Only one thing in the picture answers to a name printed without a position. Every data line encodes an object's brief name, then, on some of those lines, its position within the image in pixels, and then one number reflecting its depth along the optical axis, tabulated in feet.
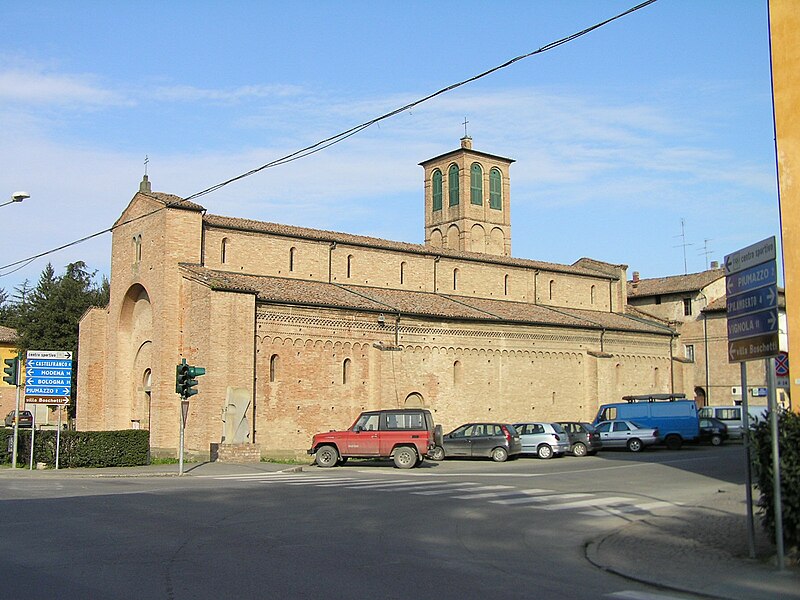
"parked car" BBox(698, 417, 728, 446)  124.98
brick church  99.60
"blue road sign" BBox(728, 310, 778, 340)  31.27
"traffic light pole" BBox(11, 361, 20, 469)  84.64
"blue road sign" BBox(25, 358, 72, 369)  85.15
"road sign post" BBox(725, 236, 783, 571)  30.99
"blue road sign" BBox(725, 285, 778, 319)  31.40
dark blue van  119.96
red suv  85.92
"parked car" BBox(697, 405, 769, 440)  129.39
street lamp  73.31
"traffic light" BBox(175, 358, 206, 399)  79.25
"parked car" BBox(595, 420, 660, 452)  115.85
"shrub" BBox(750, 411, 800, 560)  30.53
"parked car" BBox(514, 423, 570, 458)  101.86
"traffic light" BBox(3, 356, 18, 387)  85.56
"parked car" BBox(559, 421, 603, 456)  107.65
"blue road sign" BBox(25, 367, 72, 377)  84.69
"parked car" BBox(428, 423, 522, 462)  96.73
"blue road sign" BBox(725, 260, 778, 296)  31.27
